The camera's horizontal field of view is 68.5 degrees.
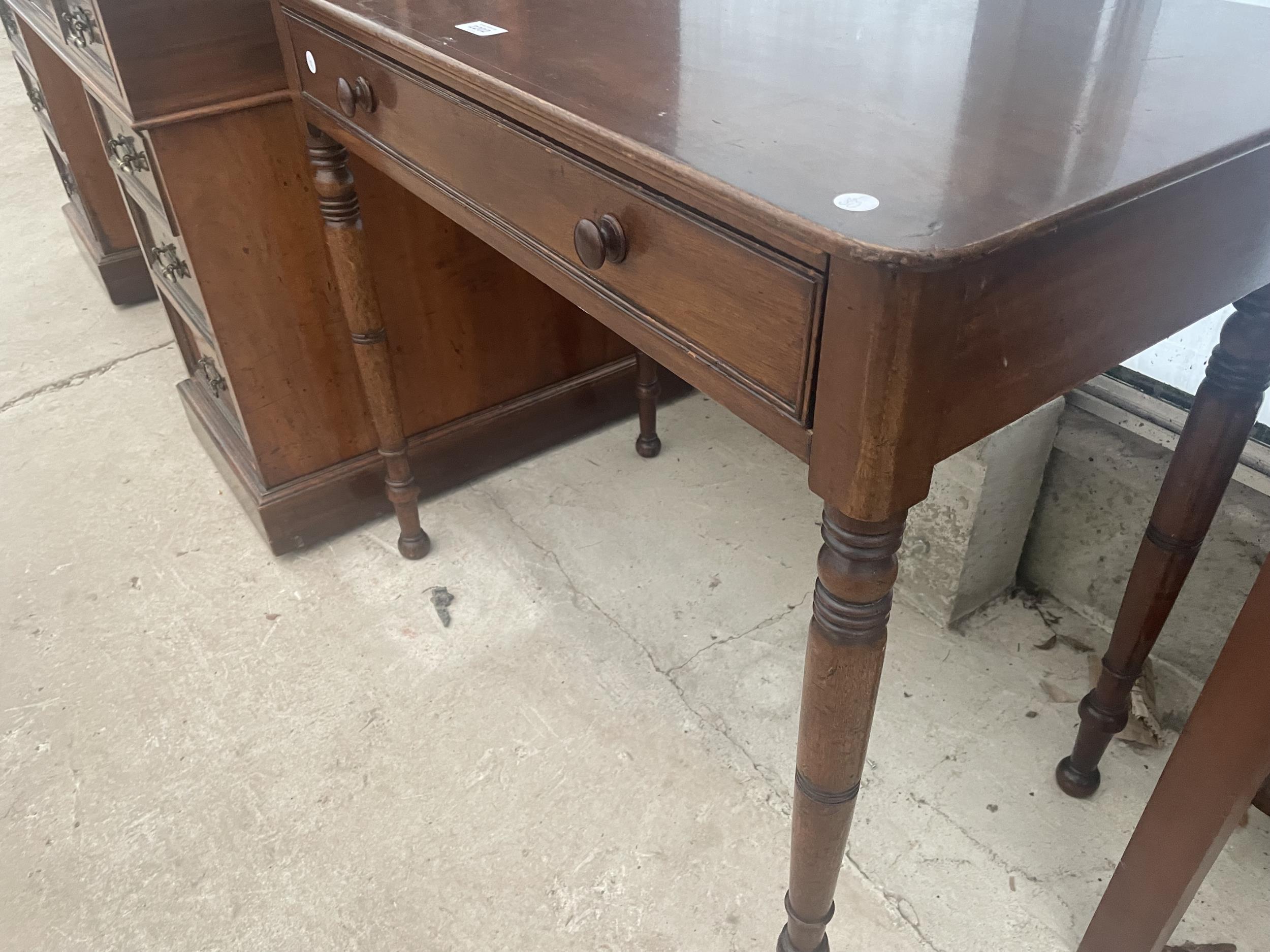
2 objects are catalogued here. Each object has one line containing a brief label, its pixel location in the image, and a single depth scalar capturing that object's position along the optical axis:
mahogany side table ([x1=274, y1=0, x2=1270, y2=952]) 0.55
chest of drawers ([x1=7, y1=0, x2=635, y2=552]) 1.26
